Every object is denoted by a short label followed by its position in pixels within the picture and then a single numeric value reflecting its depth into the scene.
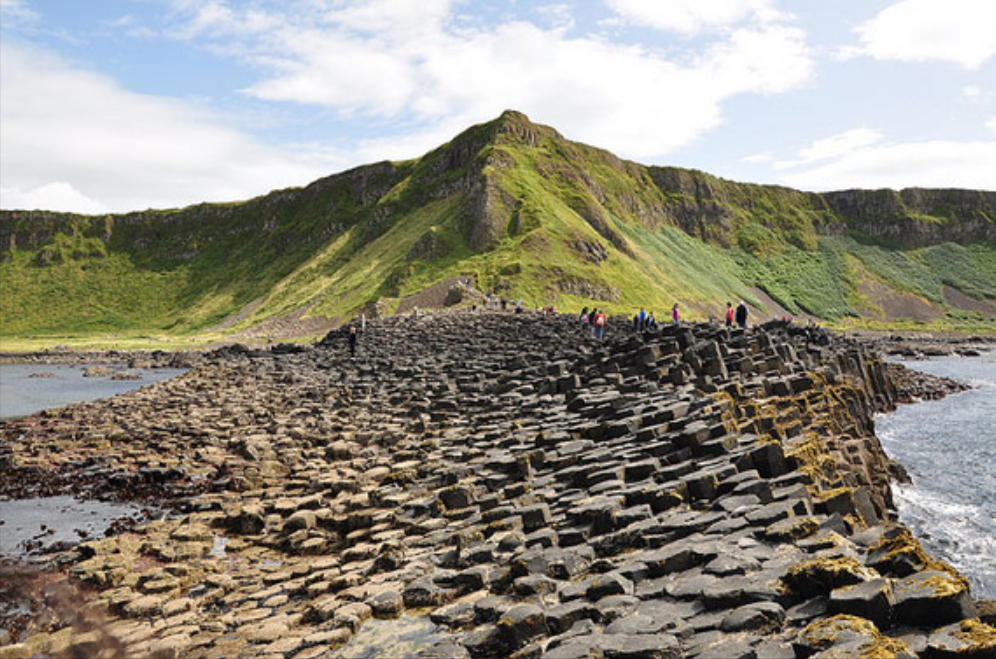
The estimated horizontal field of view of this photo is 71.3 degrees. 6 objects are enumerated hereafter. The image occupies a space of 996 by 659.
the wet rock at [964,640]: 6.04
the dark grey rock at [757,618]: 7.42
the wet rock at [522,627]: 8.77
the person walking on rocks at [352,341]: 51.59
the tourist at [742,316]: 46.69
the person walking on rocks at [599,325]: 48.03
